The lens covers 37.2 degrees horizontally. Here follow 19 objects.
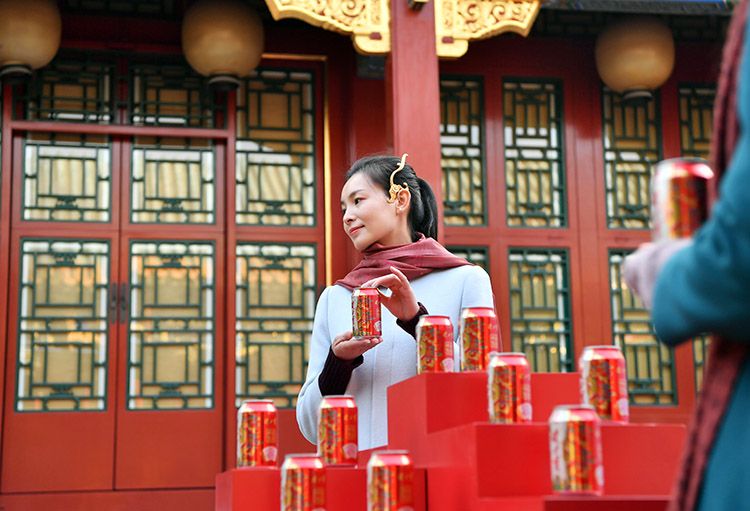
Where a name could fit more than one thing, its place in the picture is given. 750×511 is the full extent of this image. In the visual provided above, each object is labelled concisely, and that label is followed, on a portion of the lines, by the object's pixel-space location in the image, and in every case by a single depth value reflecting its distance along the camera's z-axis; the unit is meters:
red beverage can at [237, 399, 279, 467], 2.57
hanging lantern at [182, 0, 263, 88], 5.51
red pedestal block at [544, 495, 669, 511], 1.70
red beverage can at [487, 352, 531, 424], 2.07
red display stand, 1.96
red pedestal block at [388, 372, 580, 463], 2.29
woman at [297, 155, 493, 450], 2.76
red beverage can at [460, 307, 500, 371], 2.40
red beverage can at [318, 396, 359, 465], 2.45
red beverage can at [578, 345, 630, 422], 2.04
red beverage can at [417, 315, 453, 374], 2.41
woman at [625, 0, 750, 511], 1.09
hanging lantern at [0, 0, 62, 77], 5.32
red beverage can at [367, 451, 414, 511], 2.10
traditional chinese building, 5.31
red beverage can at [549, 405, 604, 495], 1.78
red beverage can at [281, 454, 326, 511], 2.21
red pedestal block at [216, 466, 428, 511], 2.37
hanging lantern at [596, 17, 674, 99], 5.87
